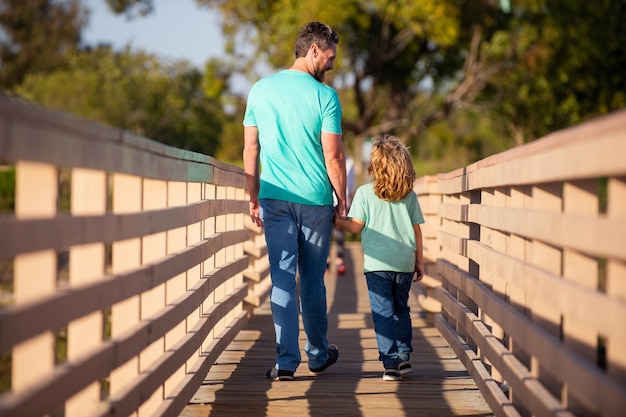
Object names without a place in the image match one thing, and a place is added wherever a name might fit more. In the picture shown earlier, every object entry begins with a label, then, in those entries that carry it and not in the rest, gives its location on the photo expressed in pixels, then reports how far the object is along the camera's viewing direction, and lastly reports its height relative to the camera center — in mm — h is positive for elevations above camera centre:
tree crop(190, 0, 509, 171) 56580 +4079
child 10958 -376
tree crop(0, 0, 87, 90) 140283 +9912
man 10583 -1
